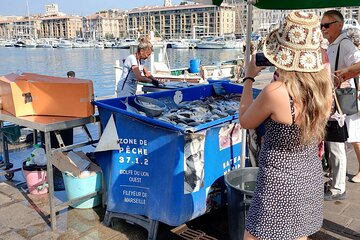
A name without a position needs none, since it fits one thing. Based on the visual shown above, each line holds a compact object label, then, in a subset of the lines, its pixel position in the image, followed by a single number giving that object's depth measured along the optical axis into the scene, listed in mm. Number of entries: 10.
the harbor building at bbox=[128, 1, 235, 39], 134750
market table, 3311
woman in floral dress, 1797
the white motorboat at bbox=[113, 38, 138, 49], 92431
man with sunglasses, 3799
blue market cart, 2982
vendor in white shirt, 5316
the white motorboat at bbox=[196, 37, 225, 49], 84544
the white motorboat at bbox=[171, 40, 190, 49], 87744
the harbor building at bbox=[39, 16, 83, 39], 161875
